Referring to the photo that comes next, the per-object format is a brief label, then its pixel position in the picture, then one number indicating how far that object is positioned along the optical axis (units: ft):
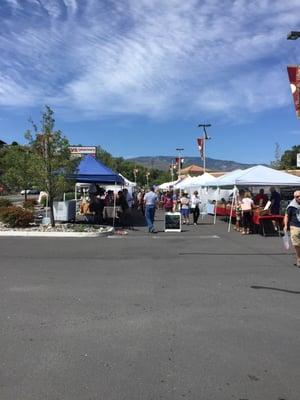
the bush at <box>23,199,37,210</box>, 99.32
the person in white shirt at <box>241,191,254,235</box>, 63.72
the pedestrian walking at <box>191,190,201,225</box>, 81.87
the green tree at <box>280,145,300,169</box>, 272.13
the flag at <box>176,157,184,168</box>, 225.25
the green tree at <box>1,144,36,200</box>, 65.81
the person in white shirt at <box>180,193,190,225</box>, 81.71
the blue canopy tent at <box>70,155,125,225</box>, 73.01
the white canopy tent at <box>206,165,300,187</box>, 72.54
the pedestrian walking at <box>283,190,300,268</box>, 37.47
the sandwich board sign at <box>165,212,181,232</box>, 67.26
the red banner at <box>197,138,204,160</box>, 155.22
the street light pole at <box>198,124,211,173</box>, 152.47
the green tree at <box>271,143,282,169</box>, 279.81
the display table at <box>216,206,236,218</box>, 89.95
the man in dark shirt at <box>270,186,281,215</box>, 66.39
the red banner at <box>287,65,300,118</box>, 52.80
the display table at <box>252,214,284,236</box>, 62.49
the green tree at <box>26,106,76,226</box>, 64.90
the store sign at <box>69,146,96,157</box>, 70.02
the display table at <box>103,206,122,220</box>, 82.12
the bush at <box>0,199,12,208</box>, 92.45
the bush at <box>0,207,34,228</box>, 65.57
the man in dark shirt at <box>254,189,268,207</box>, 76.42
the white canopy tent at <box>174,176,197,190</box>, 133.78
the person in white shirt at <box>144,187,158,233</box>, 65.31
